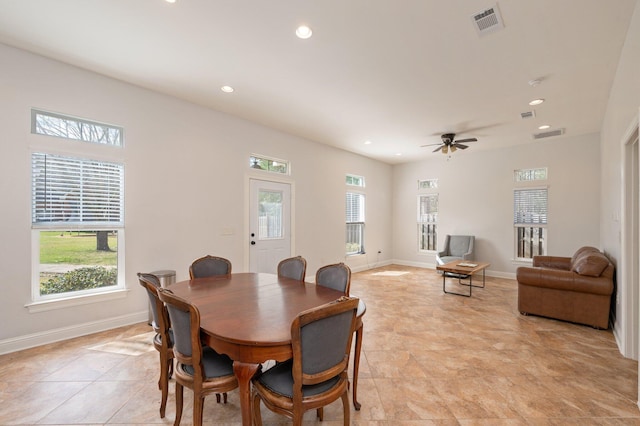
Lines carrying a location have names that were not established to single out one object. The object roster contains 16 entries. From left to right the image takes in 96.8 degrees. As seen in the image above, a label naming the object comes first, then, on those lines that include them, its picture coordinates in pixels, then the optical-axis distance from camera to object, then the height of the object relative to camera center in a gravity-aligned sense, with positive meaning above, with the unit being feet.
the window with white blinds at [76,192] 9.77 +0.85
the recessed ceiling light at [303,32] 8.04 +5.32
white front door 15.97 -0.51
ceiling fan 17.66 +4.71
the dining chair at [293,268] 9.32 -1.77
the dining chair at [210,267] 9.69 -1.80
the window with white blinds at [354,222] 22.92 -0.50
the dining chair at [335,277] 7.55 -1.71
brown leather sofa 10.98 -3.06
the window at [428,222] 24.80 -0.50
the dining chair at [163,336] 6.18 -2.66
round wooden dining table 4.63 -1.99
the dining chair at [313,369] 4.52 -2.59
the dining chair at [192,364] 5.02 -2.90
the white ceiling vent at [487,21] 7.39 +5.31
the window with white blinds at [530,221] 19.66 -0.32
